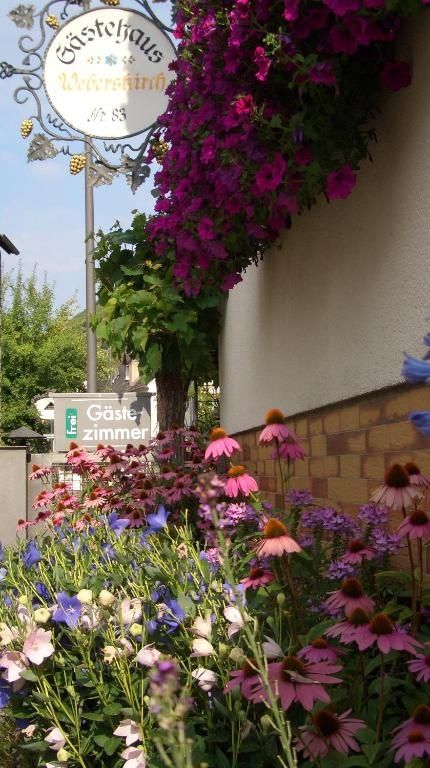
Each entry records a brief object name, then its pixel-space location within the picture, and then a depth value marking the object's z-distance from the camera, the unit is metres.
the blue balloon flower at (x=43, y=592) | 2.95
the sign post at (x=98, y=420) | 7.18
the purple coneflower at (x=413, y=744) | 1.44
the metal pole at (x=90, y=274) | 6.45
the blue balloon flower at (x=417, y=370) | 1.17
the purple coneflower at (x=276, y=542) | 1.77
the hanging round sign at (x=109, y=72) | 5.89
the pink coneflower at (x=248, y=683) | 1.65
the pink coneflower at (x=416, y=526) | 1.79
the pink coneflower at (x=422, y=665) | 1.64
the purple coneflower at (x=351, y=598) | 1.70
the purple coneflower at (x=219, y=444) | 2.55
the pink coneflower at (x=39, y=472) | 6.59
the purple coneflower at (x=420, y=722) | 1.50
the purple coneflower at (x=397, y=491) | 1.80
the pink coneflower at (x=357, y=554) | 1.97
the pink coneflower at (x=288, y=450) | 2.39
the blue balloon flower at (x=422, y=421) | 1.12
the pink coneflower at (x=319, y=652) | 1.67
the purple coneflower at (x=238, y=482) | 2.30
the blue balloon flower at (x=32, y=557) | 3.21
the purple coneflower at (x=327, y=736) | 1.55
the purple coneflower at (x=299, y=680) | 1.53
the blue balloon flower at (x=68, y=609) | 2.41
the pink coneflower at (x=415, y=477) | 1.92
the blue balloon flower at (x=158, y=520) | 2.98
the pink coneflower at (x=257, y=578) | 2.04
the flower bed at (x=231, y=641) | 1.60
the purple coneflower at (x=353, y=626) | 1.60
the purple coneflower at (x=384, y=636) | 1.54
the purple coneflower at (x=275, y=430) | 2.32
